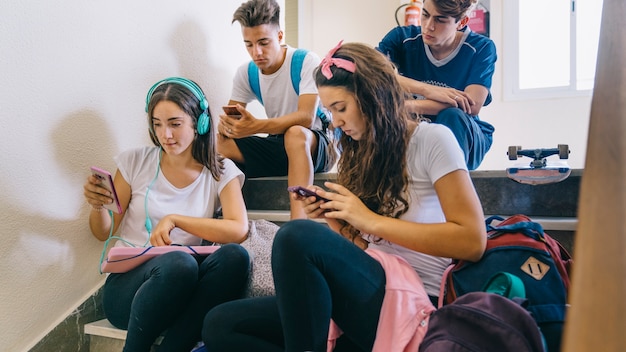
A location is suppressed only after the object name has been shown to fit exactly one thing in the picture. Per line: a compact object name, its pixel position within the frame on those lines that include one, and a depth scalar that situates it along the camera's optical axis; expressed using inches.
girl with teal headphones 46.1
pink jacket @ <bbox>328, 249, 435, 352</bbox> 33.4
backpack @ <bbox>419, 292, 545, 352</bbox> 25.7
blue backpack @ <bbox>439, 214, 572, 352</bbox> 30.3
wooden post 11.4
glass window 146.4
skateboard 55.6
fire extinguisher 146.3
